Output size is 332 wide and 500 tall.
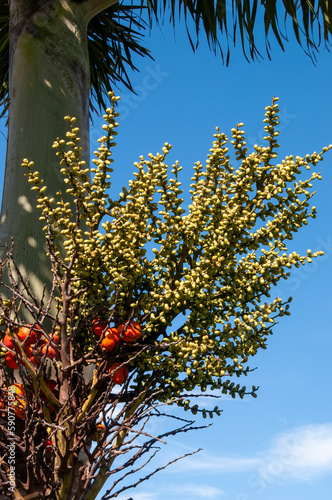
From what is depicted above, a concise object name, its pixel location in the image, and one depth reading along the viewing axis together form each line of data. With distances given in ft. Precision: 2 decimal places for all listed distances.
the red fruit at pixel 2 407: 8.89
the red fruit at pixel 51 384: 8.99
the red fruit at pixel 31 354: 8.90
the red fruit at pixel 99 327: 8.70
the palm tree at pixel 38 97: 11.00
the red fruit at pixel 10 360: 8.93
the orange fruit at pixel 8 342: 8.93
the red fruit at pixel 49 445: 8.45
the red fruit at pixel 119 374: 8.71
